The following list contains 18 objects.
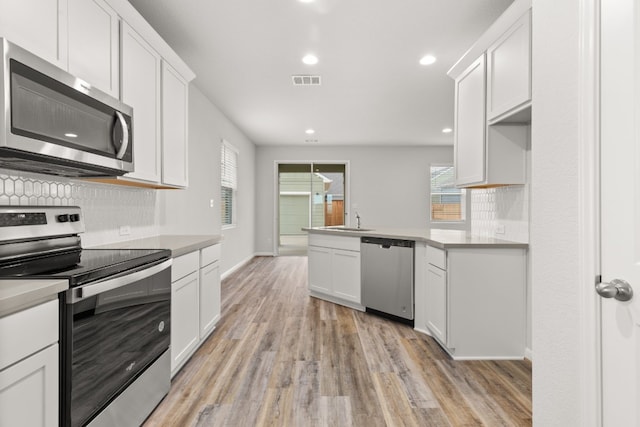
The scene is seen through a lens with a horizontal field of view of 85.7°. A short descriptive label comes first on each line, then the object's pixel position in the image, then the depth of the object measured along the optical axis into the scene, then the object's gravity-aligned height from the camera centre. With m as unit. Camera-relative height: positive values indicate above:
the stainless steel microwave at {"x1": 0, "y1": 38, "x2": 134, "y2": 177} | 1.22 +0.39
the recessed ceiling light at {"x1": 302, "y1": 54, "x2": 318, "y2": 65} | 3.43 +1.56
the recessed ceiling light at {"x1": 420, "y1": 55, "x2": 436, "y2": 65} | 3.50 +1.59
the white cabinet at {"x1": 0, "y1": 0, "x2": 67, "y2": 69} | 1.36 +0.80
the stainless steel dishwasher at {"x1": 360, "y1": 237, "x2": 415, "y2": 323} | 3.33 -0.64
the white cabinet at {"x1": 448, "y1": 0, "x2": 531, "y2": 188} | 2.26 +0.82
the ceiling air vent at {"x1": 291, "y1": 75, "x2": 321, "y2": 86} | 3.96 +1.56
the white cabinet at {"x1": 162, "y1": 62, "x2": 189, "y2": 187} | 2.72 +0.72
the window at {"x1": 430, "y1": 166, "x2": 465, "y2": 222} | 8.30 +0.37
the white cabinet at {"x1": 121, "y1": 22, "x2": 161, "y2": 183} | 2.22 +0.80
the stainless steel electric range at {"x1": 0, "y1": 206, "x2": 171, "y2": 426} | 1.24 -0.43
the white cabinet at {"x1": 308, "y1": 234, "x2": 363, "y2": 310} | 3.87 -0.66
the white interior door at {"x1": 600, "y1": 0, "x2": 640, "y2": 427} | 0.96 +0.03
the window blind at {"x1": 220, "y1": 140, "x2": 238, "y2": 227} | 5.68 +0.53
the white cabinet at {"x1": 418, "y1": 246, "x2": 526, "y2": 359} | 2.57 -0.67
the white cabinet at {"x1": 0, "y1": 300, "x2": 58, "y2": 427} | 0.94 -0.46
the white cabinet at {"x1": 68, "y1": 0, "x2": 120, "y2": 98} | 1.75 +0.93
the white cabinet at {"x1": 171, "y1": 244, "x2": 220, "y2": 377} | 2.20 -0.65
